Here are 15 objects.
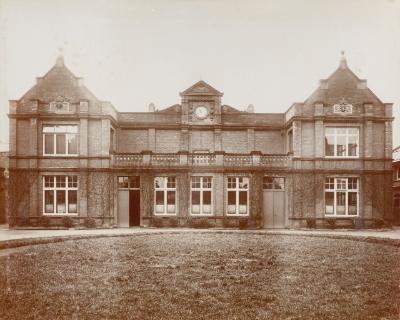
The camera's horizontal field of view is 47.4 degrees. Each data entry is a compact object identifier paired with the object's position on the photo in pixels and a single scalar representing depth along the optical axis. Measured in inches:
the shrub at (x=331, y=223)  1067.9
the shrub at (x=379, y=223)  1067.9
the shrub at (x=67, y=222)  1051.3
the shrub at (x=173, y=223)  1069.1
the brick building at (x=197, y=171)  1070.4
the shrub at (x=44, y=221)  1053.8
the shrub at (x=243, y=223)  1069.8
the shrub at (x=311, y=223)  1070.4
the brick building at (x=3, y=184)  1406.3
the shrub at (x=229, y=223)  1075.9
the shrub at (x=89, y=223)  1053.8
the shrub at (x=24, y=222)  1053.8
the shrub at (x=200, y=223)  1065.5
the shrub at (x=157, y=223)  1067.3
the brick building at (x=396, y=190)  1290.6
